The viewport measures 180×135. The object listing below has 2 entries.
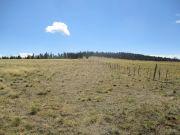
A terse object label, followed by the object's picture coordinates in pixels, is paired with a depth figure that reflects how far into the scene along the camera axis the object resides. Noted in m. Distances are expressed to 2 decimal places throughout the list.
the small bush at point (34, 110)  5.99
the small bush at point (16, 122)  5.03
